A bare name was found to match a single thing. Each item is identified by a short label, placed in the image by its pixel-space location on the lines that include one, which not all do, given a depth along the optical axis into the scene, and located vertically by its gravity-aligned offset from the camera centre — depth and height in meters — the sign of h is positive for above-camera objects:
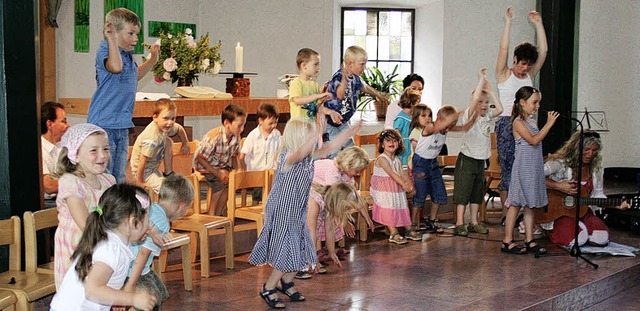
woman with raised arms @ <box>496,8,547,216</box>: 7.59 +0.04
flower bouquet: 7.87 +0.16
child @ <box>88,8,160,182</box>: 5.34 -0.06
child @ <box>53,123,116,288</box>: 4.43 -0.49
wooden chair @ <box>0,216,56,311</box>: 4.60 -1.05
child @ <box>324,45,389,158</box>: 7.27 -0.08
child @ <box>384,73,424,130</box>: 8.77 -0.23
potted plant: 11.95 -0.06
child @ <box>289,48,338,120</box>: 7.23 -0.05
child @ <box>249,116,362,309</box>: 5.47 -0.81
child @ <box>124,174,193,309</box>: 4.33 -0.71
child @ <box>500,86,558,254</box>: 7.06 -0.64
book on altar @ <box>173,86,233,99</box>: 7.83 -0.12
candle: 8.14 +0.18
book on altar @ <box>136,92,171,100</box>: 7.51 -0.15
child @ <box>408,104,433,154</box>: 7.74 -0.29
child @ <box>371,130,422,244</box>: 7.33 -0.83
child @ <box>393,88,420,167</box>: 8.25 -0.31
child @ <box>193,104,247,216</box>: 6.91 -0.56
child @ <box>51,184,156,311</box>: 3.63 -0.70
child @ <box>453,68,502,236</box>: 7.82 -0.68
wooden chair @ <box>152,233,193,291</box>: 5.76 -1.09
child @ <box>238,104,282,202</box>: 7.11 -0.51
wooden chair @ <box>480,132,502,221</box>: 8.61 -0.90
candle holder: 8.55 -0.07
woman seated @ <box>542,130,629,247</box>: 7.39 -0.77
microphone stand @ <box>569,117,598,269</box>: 6.79 -1.00
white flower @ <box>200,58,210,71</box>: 7.99 +0.12
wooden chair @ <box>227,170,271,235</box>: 6.59 -0.80
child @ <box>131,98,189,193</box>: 6.54 -0.48
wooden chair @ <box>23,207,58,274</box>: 4.93 -0.80
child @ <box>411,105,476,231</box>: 7.69 -0.66
